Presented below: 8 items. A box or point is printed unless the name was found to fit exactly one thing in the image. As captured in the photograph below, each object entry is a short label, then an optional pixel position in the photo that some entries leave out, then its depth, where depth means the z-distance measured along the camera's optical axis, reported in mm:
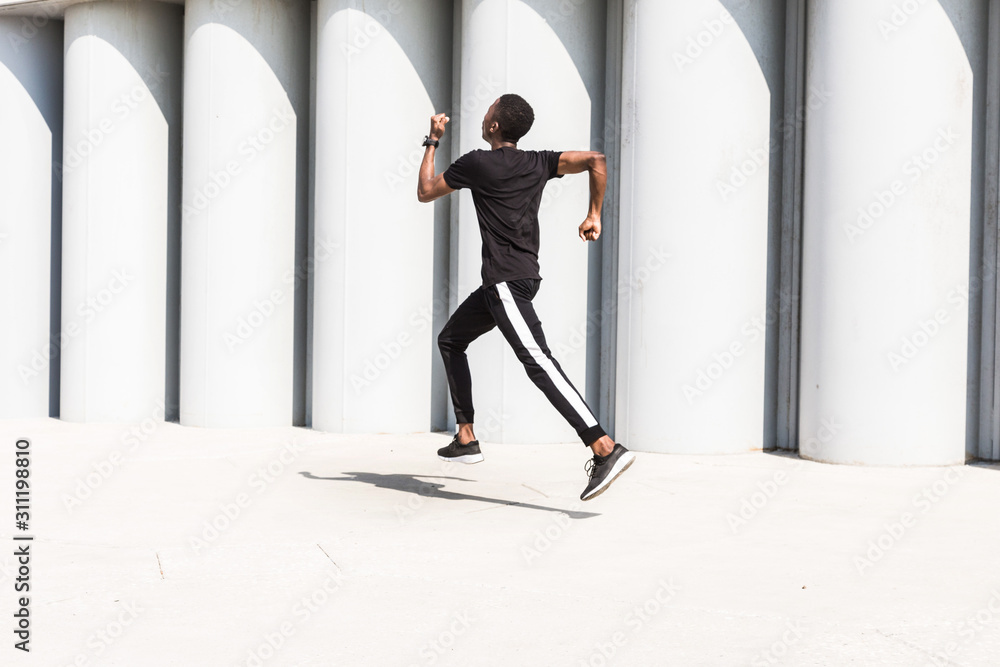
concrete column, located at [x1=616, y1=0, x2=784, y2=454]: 6559
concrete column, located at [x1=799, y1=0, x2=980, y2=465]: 6035
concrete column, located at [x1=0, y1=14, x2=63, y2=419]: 9016
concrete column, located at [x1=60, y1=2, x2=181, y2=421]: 8523
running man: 4836
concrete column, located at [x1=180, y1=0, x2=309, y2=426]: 8023
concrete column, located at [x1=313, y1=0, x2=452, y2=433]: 7570
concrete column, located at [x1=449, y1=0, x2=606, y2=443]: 7023
